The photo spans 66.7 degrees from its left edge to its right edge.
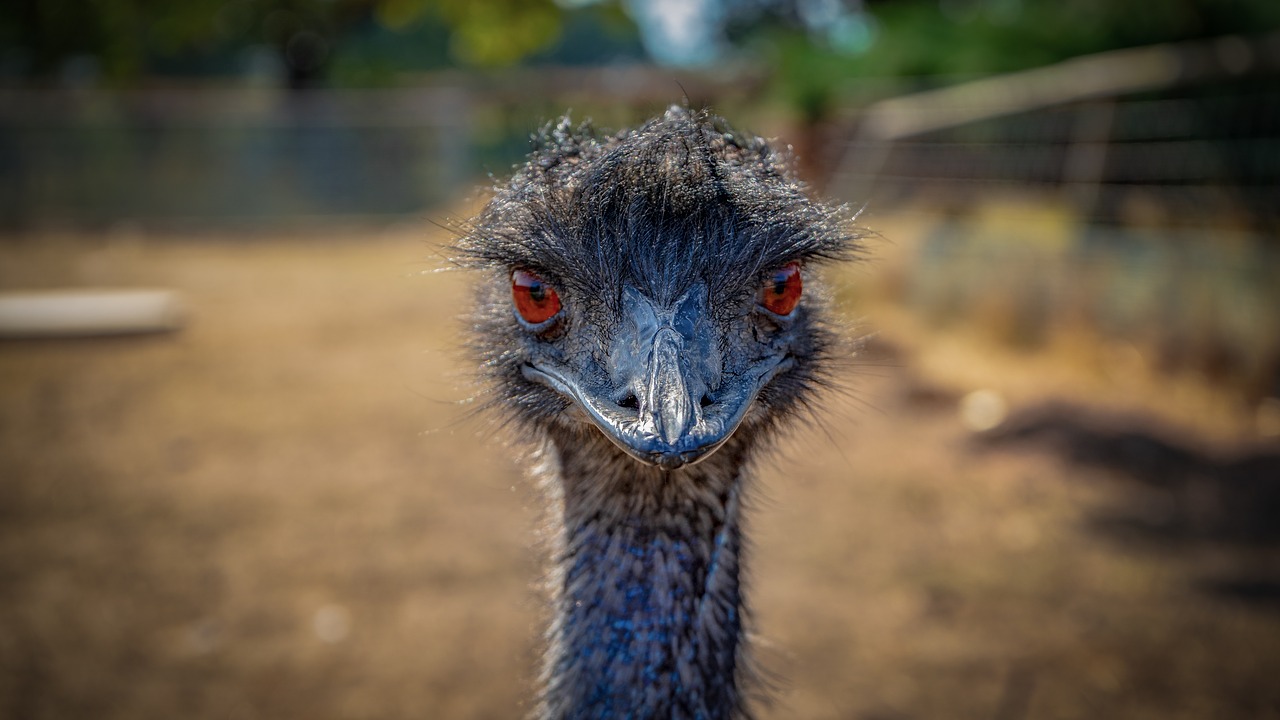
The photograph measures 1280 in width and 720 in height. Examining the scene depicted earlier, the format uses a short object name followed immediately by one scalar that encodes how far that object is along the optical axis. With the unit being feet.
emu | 4.80
